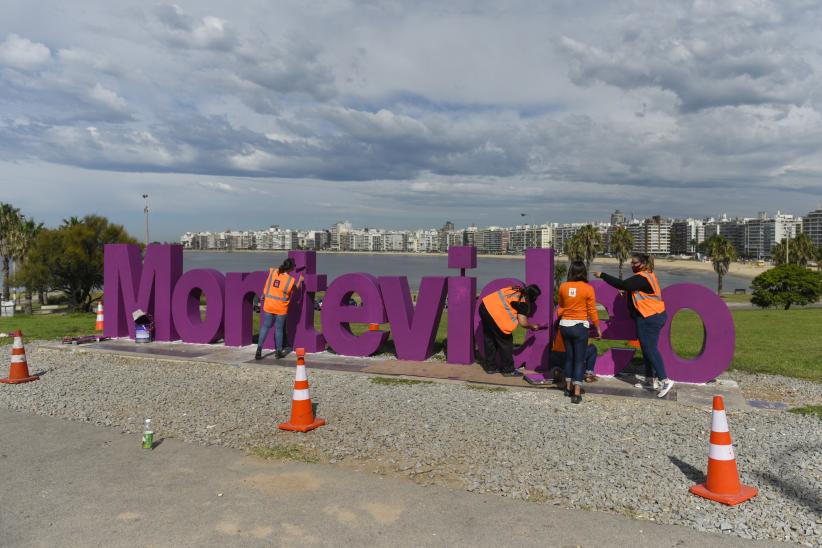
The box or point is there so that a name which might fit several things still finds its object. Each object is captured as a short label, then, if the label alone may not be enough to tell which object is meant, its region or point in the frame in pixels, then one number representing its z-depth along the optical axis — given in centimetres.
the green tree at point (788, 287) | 3562
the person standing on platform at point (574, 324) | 786
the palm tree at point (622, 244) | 6838
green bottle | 603
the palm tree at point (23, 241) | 5231
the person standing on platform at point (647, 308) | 835
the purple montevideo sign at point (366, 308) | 912
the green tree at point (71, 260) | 3900
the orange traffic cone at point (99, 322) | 1564
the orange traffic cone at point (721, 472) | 465
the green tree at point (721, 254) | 7062
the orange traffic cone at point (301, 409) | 668
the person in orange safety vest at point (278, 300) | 1127
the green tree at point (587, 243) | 6944
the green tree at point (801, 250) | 8306
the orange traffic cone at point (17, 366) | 945
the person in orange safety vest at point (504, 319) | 925
